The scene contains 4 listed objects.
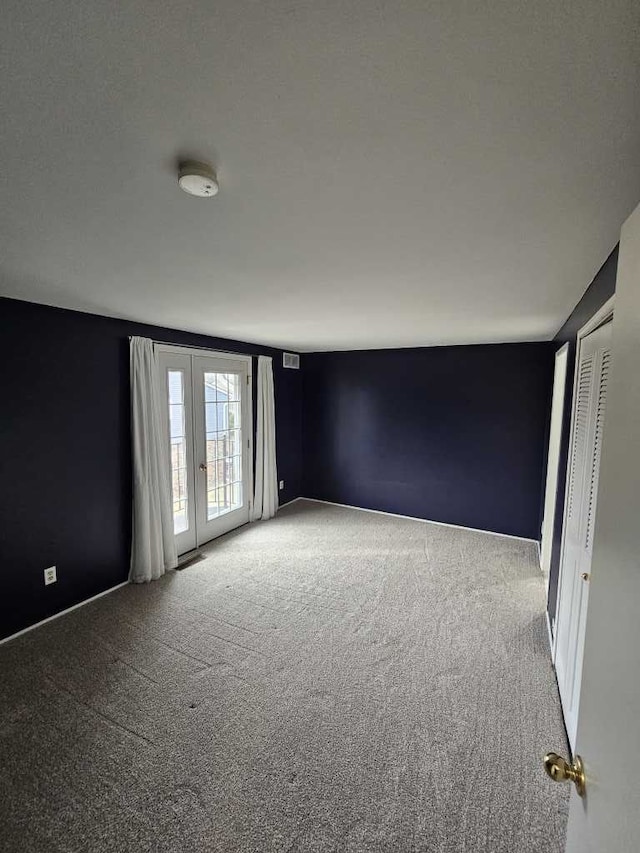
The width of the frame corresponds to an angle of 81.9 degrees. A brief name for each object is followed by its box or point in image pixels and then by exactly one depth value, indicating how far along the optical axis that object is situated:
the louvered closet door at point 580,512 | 1.69
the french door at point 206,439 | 3.68
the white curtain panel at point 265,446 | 4.75
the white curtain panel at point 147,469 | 3.17
